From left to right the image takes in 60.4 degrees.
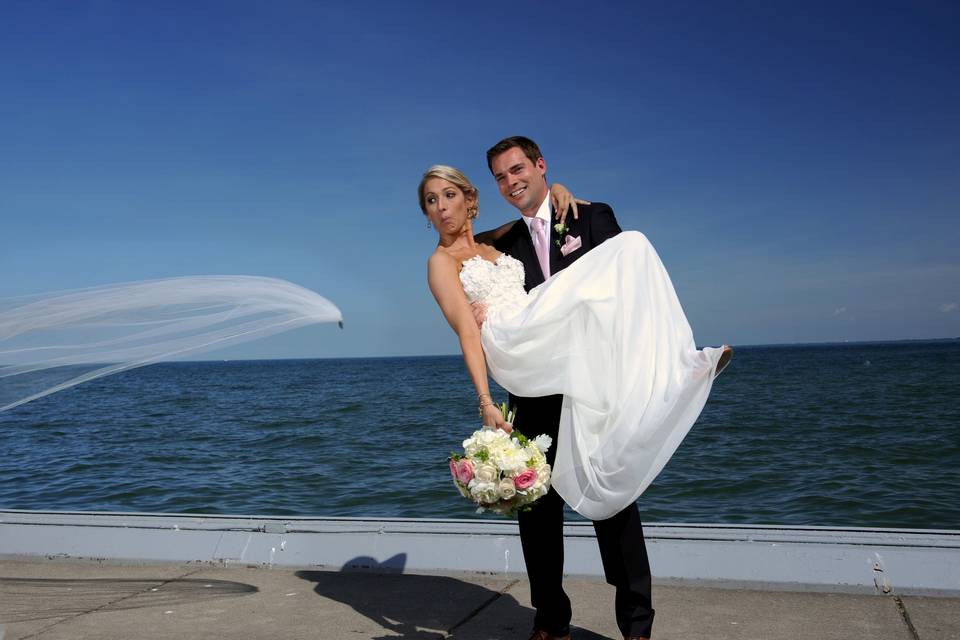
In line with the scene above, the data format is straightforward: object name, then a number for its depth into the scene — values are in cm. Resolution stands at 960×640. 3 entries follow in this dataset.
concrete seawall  370
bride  292
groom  324
